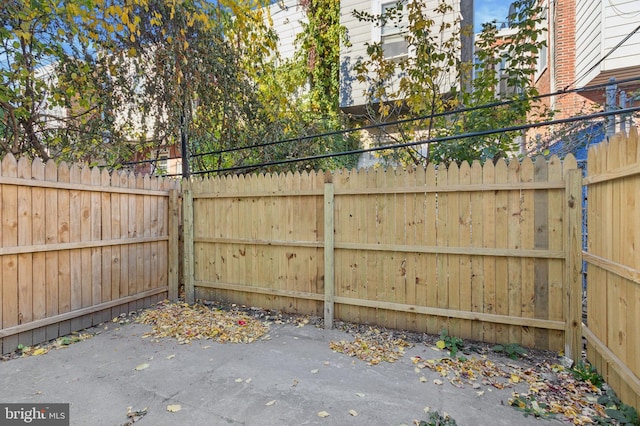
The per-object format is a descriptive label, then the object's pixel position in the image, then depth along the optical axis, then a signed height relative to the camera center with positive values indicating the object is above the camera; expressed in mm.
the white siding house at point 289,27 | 8803 +4921
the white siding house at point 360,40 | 7676 +3937
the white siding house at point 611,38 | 5707 +3020
